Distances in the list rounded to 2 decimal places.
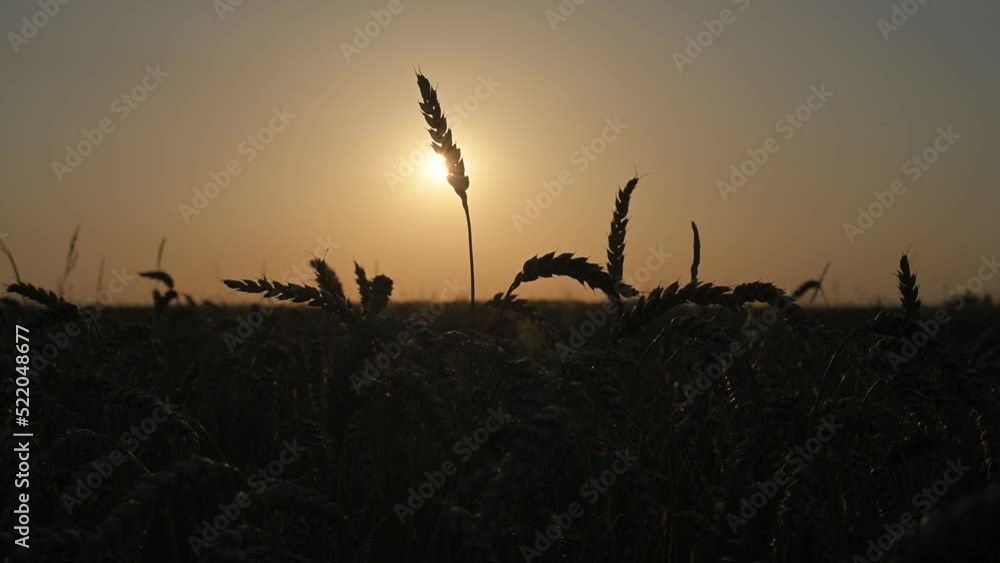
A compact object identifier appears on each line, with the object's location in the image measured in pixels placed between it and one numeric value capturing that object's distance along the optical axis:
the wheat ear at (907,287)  3.26
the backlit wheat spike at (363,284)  4.20
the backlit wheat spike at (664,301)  2.73
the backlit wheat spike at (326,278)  3.92
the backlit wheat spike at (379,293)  4.03
